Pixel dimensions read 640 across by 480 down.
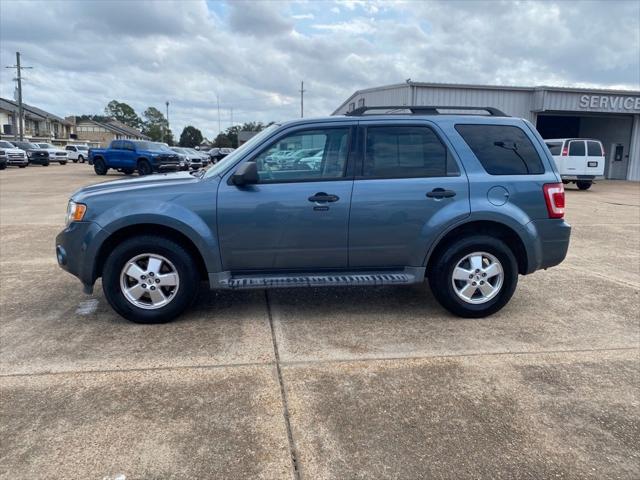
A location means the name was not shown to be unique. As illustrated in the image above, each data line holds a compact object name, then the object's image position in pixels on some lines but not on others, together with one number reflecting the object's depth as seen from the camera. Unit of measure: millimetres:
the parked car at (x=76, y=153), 45719
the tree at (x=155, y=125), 119500
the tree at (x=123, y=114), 134125
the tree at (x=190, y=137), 119681
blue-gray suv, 4289
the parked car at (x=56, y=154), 40000
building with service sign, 23734
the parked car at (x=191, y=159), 30025
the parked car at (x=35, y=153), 36812
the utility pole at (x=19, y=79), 50969
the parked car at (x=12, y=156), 31050
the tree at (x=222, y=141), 105562
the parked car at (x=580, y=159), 18891
